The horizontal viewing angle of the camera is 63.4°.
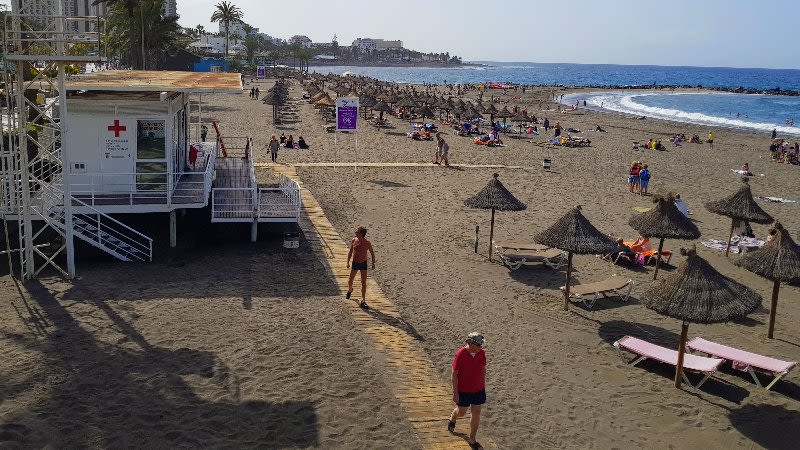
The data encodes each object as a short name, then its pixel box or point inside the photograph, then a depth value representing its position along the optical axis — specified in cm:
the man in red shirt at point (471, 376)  706
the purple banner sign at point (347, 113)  2345
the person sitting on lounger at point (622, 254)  1524
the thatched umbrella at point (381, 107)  4123
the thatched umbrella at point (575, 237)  1187
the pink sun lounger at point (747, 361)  945
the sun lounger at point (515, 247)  1499
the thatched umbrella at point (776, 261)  1071
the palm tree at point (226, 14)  10931
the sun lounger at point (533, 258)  1458
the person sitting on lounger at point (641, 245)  1555
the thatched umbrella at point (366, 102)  4444
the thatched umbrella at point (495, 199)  1474
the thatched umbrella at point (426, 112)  4306
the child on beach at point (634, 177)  2378
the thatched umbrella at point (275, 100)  3897
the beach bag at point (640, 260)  1538
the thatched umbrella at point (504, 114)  4318
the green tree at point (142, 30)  4706
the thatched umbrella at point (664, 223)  1355
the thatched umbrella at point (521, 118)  4396
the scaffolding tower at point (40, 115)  1119
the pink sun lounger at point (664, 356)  944
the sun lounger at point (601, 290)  1243
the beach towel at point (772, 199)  2369
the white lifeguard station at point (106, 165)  1179
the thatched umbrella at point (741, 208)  1520
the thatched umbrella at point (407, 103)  4500
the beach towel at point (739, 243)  1639
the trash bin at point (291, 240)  1462
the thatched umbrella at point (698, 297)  888
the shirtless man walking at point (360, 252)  1119
